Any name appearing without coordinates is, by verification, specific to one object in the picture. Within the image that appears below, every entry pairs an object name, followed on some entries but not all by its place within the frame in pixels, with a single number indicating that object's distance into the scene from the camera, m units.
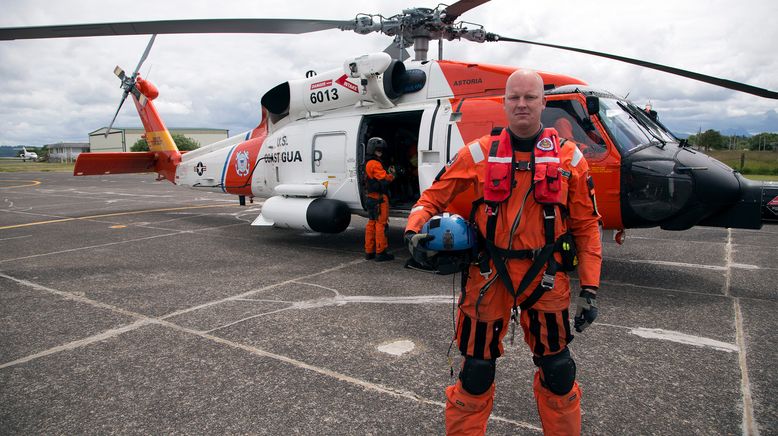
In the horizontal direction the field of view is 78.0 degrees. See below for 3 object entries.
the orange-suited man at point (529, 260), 2.21
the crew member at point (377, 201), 6.71
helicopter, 4.90
